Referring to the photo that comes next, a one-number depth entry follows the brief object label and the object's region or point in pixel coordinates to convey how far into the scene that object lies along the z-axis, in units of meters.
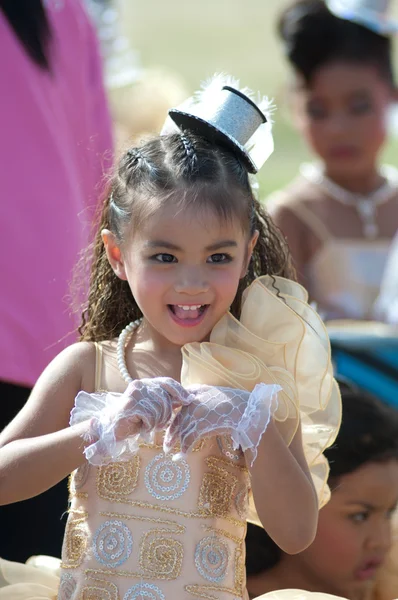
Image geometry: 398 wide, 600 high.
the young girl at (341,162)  9.40
